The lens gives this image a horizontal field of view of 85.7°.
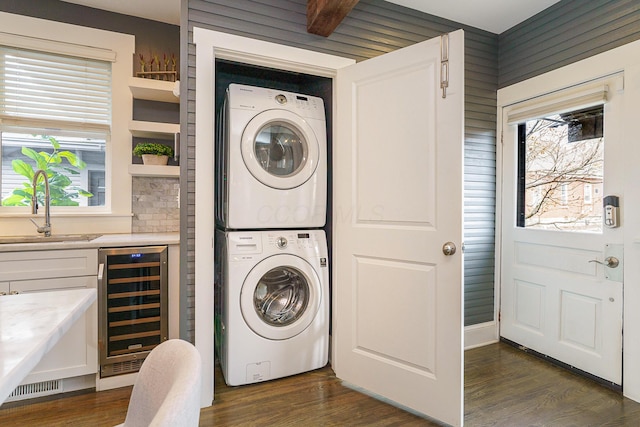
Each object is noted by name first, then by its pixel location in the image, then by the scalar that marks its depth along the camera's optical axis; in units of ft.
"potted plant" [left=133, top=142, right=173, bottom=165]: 8.62
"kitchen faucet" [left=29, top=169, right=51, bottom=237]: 8.05
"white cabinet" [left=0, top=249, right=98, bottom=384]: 6.48
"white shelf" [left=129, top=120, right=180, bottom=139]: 8.55
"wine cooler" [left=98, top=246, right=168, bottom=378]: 7.03
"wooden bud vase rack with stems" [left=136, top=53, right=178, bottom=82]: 9.19
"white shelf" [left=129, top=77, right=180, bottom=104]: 8.45
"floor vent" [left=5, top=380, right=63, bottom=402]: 6.61
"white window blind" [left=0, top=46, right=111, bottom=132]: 8.50
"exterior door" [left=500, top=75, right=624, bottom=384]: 7.28
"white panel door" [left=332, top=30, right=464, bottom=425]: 5.86
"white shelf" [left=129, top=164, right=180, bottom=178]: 8.45
